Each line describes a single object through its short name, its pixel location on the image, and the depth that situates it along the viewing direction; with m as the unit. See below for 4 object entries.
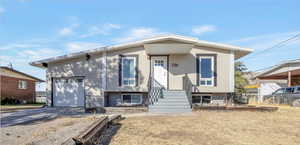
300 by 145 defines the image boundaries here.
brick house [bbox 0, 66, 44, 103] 19.43
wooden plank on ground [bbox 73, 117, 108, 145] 3.66
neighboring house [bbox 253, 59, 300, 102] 19.54
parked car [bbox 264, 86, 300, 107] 14.00
